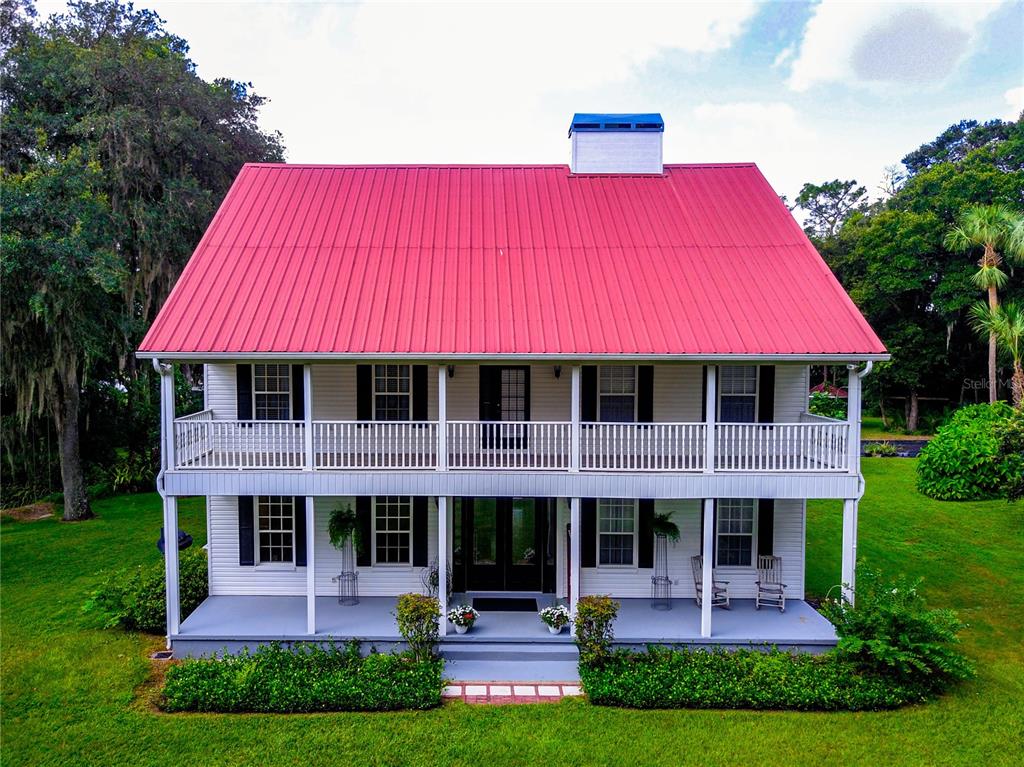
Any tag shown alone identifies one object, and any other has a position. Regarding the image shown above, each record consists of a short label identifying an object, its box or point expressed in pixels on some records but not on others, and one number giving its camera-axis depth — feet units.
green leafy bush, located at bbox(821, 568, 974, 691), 27.55
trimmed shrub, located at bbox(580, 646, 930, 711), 27.63
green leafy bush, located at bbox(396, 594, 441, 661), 30.66
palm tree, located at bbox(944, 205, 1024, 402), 77.30
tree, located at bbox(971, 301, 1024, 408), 64.08
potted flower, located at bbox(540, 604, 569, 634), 32.81
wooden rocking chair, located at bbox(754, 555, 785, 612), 36.16
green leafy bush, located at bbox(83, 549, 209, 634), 34.94
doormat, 36.14
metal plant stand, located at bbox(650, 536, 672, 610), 37.65
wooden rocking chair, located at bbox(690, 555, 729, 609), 36.11
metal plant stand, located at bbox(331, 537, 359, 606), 37.60
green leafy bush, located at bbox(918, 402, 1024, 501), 62.54
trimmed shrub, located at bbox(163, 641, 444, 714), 27.63
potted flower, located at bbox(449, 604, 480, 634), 32.71
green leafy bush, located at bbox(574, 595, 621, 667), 30.30
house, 32.68
